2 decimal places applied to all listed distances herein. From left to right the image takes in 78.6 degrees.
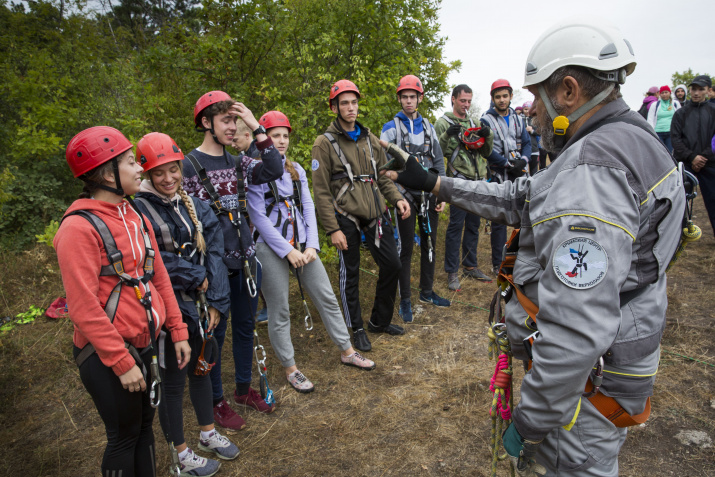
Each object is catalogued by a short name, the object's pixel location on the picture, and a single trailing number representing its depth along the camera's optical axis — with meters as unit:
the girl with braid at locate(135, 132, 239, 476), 2.82
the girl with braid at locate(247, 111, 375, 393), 3.77
